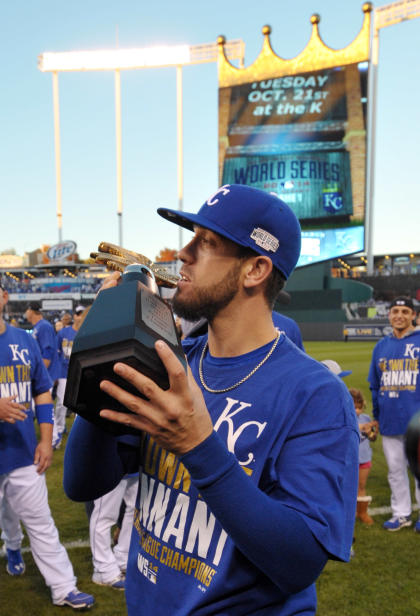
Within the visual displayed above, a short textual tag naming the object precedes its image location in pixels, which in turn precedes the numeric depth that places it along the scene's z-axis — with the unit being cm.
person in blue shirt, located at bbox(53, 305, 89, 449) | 892
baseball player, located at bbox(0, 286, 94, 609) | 370
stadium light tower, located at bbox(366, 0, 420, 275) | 3409
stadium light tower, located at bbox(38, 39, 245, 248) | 4316
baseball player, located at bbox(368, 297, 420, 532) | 533
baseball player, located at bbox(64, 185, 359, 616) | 108
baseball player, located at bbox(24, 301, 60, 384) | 824
